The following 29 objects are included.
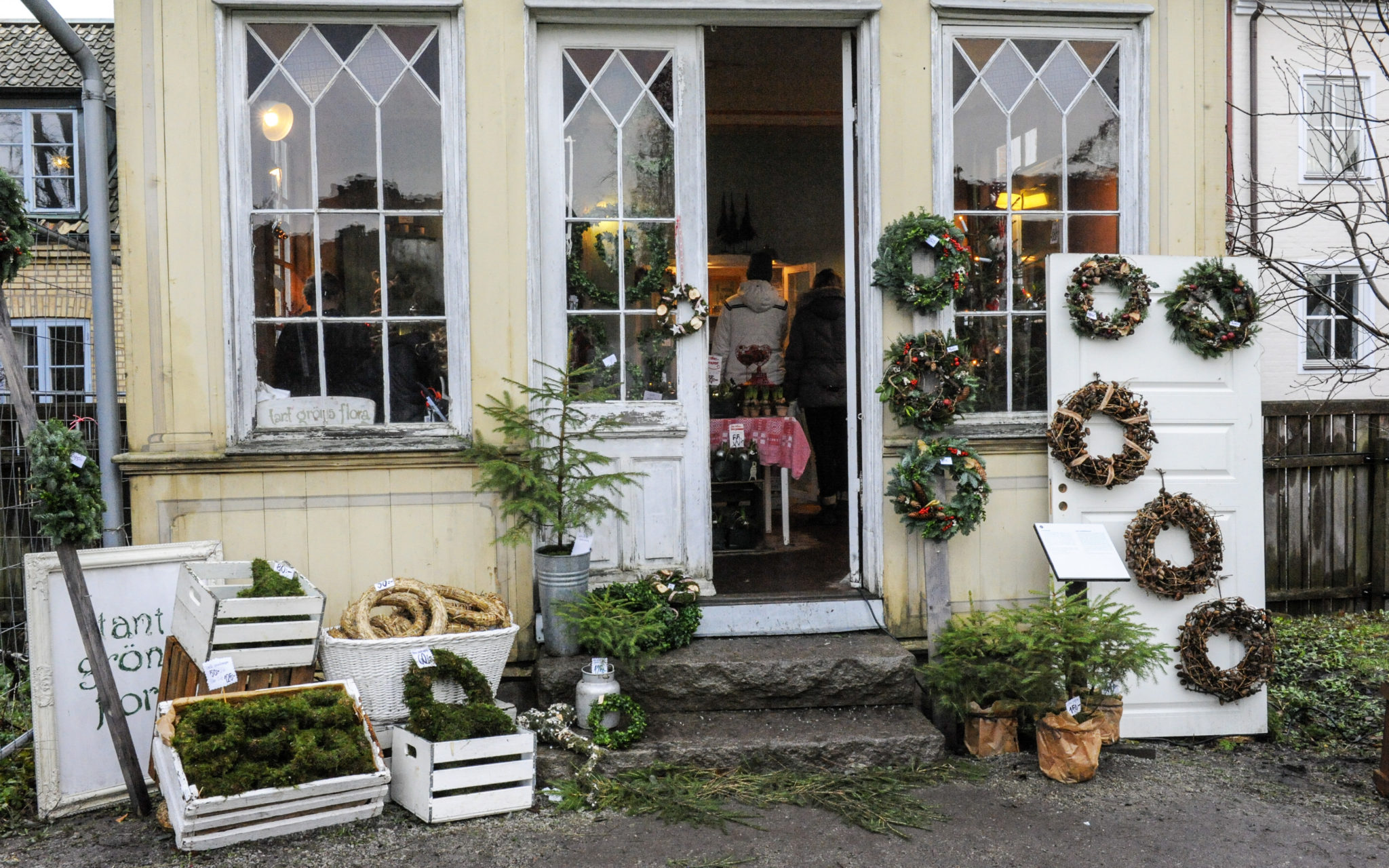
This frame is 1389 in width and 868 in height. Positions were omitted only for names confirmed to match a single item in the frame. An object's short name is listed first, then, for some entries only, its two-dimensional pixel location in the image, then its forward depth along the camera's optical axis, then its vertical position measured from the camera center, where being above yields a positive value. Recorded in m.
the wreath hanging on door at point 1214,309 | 4.75 +0.37
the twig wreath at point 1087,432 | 4.69 -0.22
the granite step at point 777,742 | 4.07 -1.43
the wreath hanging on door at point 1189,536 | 4.64 -0.73
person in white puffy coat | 7.39 +0.51
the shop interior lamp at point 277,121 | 4.71 +1.31
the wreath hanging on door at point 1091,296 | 4.70 +0.43
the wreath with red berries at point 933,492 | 4.70 -0.46
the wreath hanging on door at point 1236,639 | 4.62 -1.20
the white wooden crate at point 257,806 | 3.34 -1.39
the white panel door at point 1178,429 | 4.76 -0.20
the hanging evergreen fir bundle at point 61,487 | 3.60 -0.30
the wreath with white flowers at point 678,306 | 4.89 +0.42
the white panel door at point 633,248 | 4.87 +0.72
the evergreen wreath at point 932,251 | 4.76 +0.63
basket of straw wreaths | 4.04 -0.97
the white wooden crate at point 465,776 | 3.67 -1.40
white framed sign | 3.84 -1.02
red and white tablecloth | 6.48 -0.31
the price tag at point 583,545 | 4.54 -0.67
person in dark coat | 7.11 +0.28
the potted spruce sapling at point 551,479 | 4.50 -0.38
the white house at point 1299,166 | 10.85 +2.47
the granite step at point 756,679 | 4.42 -1.25
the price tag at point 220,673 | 3.64 -0.98
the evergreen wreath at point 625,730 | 4.05 -1.33
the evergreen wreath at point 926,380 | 4.75 +0.06
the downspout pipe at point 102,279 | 4.42 +0.55
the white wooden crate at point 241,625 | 3.70 -0.84
